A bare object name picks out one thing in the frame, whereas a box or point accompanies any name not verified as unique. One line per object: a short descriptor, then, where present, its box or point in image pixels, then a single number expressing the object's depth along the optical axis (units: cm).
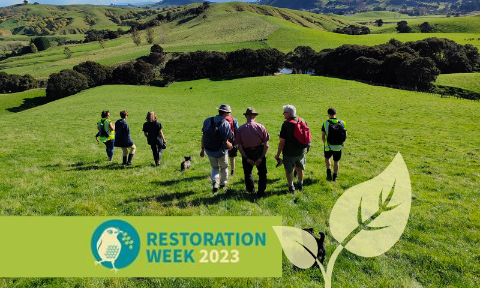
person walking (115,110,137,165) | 1135
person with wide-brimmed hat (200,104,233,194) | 798
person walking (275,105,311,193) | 790
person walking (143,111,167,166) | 1105
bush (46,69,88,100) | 5778
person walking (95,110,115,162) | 1175
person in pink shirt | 778
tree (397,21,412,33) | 15612
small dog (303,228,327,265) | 511
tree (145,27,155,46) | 12463
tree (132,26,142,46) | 12483
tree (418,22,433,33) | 14412
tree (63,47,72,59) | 11556
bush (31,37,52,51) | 15165
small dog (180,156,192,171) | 1140
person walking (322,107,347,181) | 938
